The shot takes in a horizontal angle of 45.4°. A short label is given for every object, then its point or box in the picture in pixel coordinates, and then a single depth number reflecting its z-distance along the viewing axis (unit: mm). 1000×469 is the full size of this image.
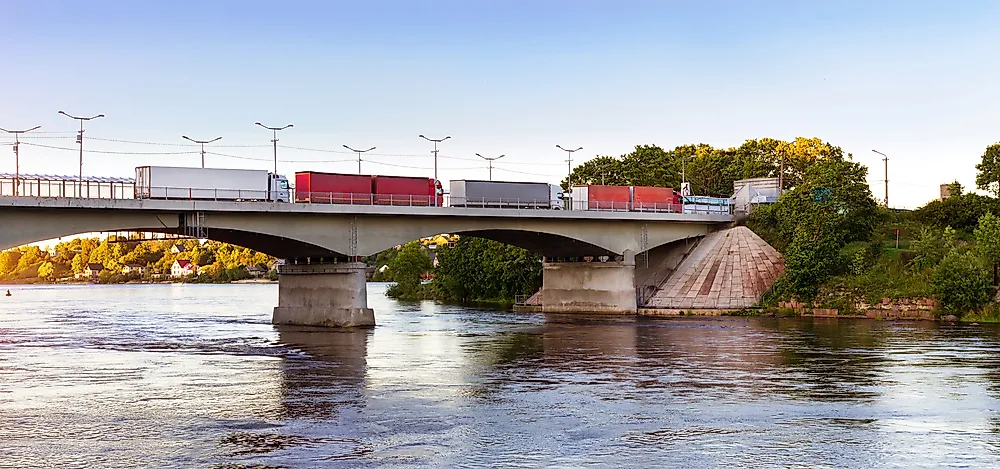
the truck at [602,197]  102688
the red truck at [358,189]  82312
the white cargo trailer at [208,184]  74375
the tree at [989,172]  118500
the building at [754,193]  117250
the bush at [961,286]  85250
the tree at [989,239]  88500
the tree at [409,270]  165738
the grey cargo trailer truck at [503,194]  92812
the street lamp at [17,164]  67544
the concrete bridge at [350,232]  70562
